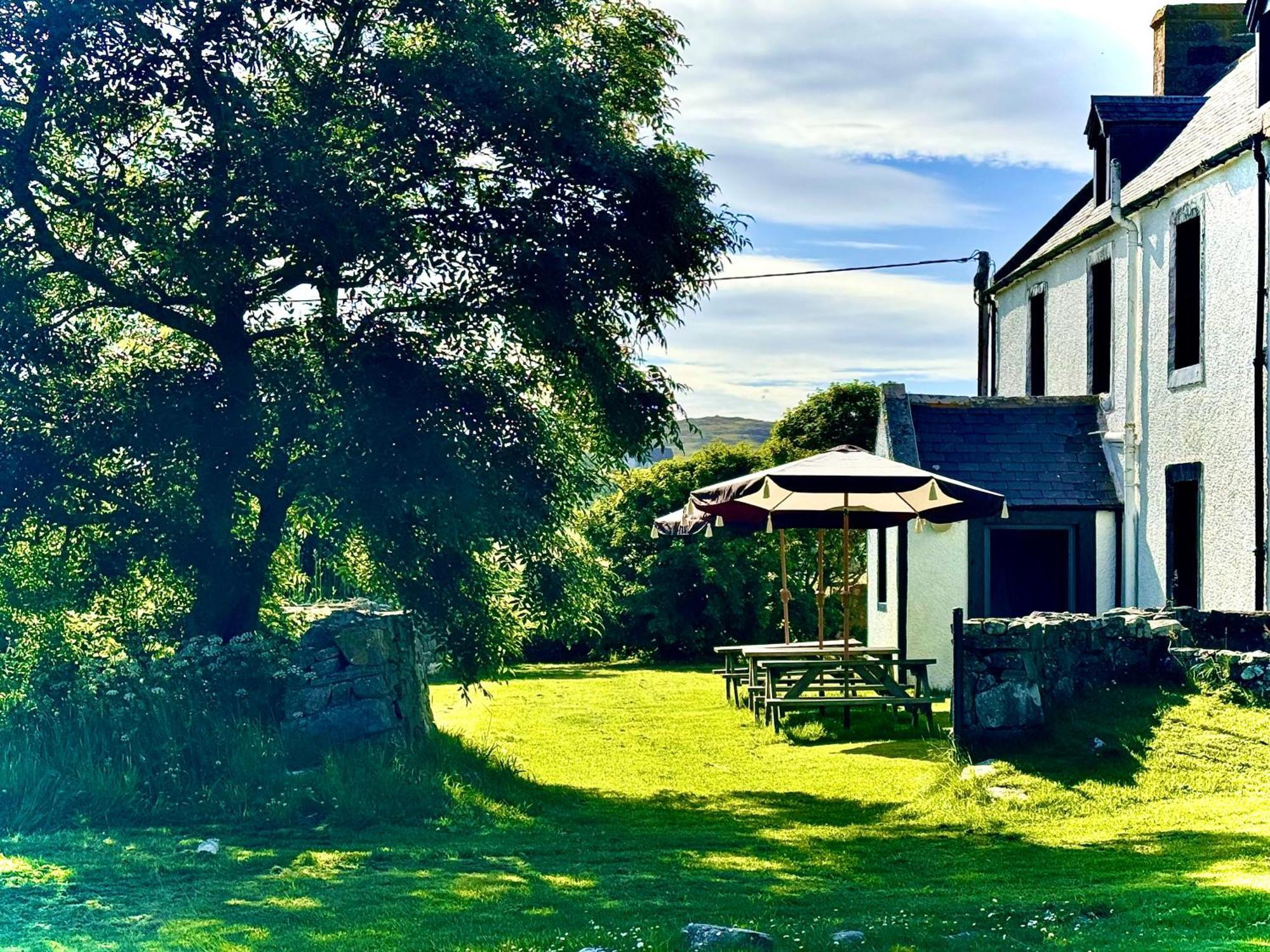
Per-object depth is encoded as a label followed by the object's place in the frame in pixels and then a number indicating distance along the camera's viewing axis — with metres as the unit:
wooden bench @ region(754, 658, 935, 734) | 15.08
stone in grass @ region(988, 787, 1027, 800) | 11.02
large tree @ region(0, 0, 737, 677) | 12.20
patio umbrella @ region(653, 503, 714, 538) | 17.03
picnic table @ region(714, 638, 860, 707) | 17.98
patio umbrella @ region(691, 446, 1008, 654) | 14.40
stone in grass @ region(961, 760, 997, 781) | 11.66
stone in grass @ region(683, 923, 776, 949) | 6.43
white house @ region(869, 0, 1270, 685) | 16.34
